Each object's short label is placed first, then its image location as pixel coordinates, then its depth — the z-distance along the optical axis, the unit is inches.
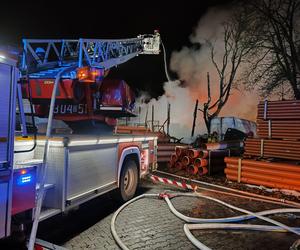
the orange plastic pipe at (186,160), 463.5
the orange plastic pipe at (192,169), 446.2
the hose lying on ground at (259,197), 286.7
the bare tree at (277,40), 710.5
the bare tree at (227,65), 992.2
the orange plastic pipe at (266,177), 332.7
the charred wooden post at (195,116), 1085.6
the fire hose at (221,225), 179.3
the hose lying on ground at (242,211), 202.5
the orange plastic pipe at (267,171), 332.8
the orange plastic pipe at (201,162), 443.5
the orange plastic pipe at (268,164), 334.3
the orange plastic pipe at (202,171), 443.8
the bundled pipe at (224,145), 499.5
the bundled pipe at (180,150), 481.5
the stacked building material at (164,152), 570.6
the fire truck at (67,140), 118.9
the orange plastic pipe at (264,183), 334.4
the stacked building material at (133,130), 719.7
